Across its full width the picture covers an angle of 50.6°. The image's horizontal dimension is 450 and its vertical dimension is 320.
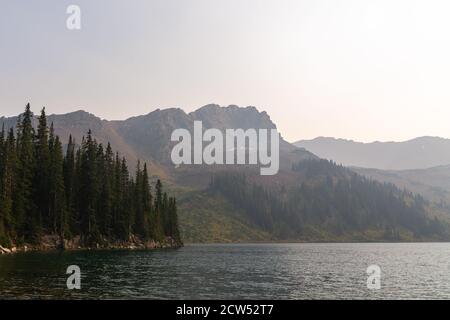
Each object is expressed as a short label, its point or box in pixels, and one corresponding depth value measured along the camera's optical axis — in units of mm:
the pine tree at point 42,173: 119181
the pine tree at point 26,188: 108125
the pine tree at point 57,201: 118312
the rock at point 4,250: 92700
